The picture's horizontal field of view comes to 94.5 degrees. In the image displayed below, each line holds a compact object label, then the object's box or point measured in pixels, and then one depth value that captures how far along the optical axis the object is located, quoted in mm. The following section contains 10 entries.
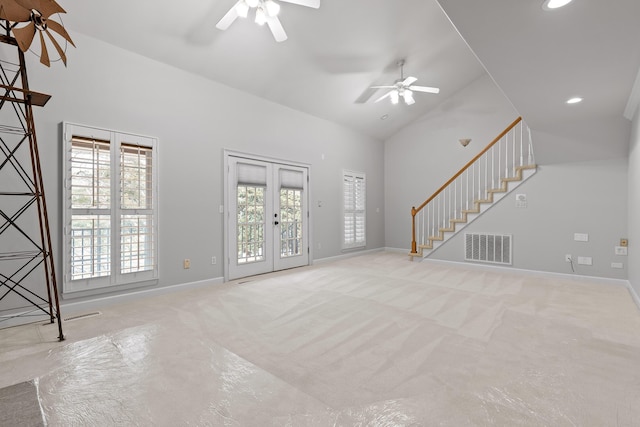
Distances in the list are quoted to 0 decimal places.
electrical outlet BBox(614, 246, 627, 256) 4555
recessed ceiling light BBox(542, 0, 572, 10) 1793
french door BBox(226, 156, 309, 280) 4902
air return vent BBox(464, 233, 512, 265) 5535
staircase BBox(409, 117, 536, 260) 5680
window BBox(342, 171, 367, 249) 7059
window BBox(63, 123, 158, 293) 3365
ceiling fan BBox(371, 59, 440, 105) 5012
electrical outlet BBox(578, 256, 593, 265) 4785
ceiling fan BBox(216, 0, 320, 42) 2863
